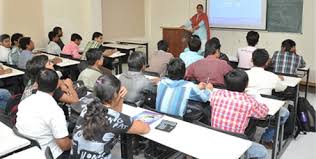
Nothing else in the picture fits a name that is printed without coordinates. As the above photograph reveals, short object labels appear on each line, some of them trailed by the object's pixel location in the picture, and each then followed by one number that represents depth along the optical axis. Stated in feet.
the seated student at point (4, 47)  16.79
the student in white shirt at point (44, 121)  7.14
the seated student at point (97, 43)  19.20
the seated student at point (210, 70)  12.08
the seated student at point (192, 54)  14.15
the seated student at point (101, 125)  6.16
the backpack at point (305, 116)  12.92
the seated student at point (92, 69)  11.73
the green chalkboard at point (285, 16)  20.13
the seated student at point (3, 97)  13.06
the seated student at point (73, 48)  19.36
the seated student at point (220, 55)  13.92
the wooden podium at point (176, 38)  23.81
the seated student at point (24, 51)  15.98
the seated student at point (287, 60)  14.92
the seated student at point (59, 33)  20.94
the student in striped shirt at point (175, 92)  9.36
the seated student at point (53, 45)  20.13
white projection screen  21.62
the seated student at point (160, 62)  14.61
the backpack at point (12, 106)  9.68
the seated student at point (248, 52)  15.75
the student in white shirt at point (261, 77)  10.97
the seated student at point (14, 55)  16.47
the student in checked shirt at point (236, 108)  8.09
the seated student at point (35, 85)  9.62
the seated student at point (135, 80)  10.75
